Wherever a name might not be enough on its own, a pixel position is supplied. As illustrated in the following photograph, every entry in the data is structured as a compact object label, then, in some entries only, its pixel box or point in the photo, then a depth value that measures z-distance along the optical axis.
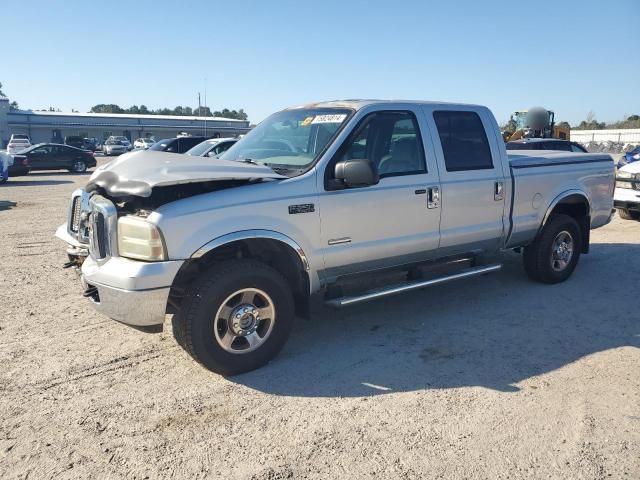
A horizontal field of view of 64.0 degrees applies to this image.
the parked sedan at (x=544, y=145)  12.70
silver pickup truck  3.61
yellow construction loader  26.81
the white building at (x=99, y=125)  60.78
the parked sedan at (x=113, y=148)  43.69
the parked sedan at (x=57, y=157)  23.53
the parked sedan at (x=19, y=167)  21.55
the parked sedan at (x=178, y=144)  17.67
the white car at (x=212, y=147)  13.38
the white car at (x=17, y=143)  36.88
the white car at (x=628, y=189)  10.18
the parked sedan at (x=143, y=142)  41.96
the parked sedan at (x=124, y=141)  46.32
